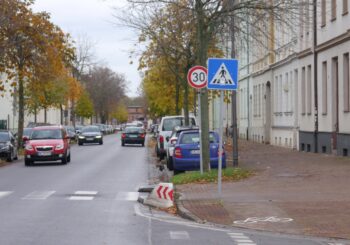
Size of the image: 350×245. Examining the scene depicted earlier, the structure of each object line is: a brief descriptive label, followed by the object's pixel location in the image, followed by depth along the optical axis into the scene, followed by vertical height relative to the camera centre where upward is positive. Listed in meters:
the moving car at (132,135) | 60.59 -0.64
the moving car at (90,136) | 65.06 -0.75
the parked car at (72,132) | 71.39 -0.46
